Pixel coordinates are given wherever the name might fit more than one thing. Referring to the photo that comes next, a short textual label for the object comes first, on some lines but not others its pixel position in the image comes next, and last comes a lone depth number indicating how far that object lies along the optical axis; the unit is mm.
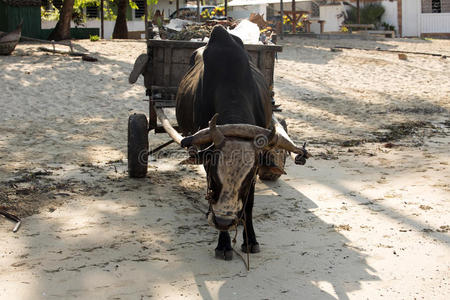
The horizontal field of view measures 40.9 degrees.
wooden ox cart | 7680
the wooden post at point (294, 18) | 26409
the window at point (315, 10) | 39594
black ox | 4648
